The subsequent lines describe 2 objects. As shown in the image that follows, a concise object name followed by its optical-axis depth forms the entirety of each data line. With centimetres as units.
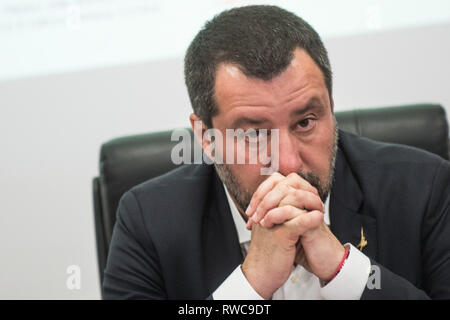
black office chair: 226
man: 204
